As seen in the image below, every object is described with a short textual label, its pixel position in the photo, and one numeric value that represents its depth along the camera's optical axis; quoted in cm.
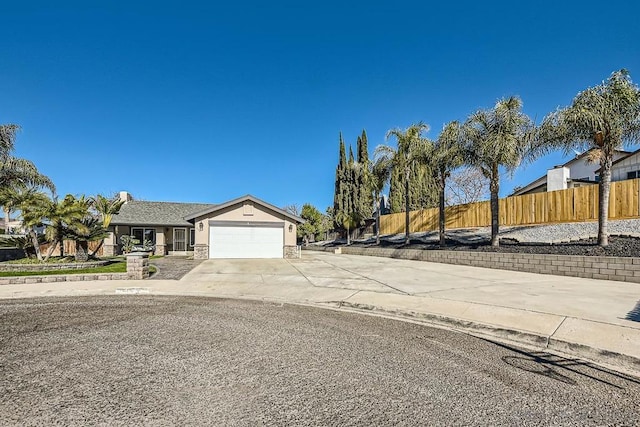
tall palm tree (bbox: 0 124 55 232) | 1722
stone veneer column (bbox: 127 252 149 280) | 1156
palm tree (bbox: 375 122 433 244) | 1955
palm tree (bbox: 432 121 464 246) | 1638
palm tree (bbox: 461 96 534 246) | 1432
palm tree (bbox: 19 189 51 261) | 1350
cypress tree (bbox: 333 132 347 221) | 3916
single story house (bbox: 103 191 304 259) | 2156
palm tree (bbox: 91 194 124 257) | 1900
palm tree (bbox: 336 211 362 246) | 3050
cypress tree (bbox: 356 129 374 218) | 3722
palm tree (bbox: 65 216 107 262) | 1440
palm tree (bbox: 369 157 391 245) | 2255
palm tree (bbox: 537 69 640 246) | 1166
